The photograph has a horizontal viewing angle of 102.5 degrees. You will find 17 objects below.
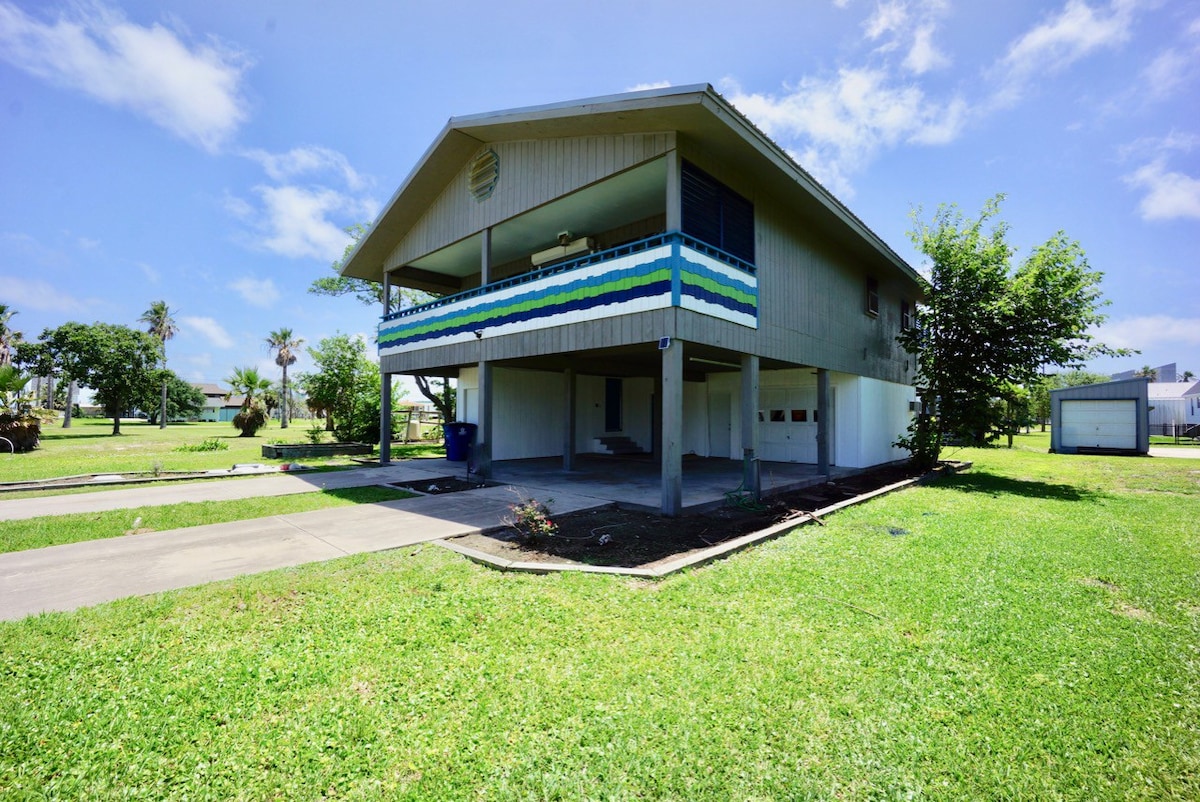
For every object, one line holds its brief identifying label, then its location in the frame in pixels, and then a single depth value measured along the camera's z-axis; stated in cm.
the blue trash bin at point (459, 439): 1403
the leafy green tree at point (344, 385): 1900
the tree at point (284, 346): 6369
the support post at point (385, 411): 1427
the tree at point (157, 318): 5766
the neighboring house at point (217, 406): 7575
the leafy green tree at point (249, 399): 2642
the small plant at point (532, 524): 595
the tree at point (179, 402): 4504
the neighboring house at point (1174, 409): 3328
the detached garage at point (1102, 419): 2017
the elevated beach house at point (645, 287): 752
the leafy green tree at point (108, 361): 2983
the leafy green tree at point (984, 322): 1197
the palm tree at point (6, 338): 3924
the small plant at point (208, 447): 1755
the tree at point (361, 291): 2439
